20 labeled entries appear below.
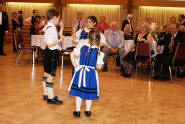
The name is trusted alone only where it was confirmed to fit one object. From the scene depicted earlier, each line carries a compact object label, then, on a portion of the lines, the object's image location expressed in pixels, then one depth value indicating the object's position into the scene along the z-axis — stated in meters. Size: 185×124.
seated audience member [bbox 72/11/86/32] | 9.09
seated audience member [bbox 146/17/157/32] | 7.92
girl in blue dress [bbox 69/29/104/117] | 3.71
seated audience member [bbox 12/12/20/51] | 11.72
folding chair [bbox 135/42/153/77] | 6.97
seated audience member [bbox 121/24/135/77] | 7.24
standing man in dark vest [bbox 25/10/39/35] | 11.19
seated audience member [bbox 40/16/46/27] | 9.77
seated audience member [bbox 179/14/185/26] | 9.37
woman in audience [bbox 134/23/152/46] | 7.15
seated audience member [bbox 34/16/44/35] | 9.76
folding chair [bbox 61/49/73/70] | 7.98
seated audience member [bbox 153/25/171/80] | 7.06
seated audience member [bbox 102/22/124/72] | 7.91
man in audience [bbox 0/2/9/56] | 9.97
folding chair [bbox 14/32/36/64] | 8.09
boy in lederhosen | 4.24
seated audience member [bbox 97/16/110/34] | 10.08
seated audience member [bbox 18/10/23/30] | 12.30
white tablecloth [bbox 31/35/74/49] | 8.17
